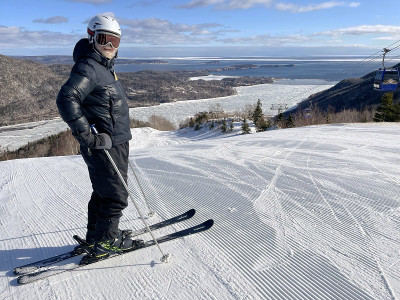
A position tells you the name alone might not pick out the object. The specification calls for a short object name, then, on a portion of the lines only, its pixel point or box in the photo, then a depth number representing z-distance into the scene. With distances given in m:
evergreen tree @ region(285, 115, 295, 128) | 33.28
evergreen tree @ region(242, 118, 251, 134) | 35.81
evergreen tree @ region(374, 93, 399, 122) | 27.52
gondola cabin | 17.58
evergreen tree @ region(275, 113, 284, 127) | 37.92
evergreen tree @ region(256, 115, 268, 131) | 33.91
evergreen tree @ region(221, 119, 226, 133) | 40.48
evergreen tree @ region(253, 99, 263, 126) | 40.81
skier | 2.44
